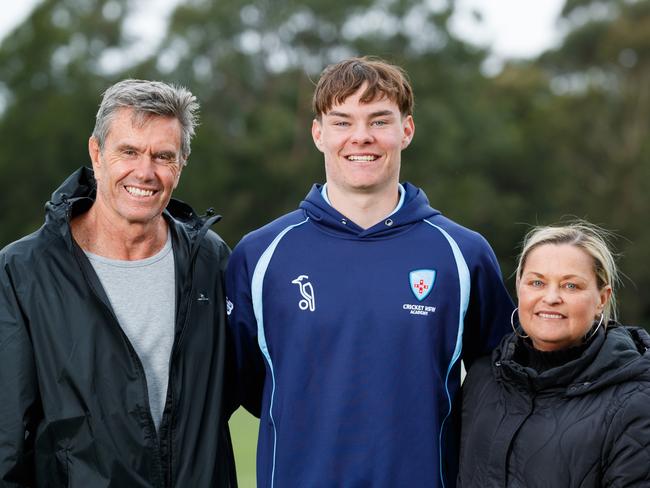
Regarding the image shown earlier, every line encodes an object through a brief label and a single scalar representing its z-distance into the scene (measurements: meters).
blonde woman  3.35
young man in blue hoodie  3.82
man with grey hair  3.70
